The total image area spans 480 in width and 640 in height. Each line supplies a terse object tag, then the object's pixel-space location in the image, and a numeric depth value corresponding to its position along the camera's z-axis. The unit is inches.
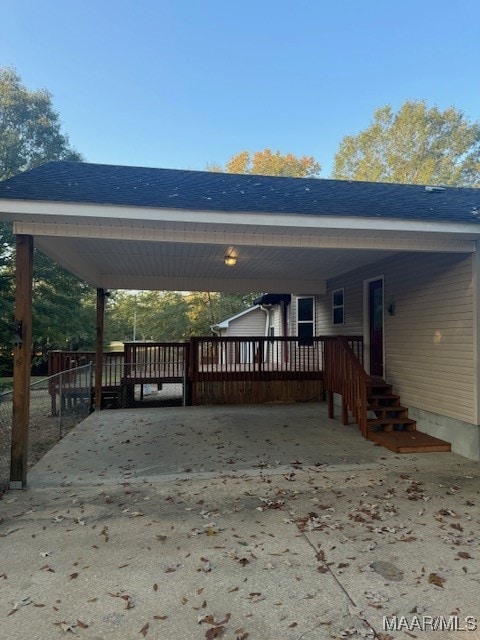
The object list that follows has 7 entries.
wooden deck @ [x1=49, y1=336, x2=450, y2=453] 375.6
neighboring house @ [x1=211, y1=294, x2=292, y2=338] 616.7
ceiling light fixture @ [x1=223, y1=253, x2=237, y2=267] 269.4
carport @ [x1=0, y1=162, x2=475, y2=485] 164.1
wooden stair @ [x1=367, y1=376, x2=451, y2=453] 212.8
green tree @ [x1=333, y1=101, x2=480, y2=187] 899.4
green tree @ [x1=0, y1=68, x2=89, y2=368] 582.2
